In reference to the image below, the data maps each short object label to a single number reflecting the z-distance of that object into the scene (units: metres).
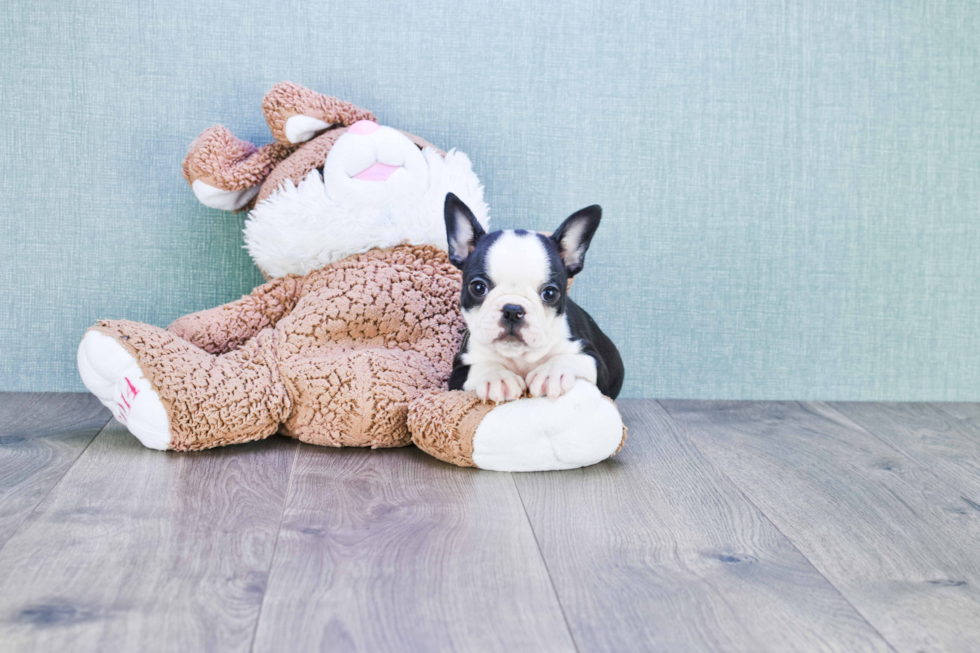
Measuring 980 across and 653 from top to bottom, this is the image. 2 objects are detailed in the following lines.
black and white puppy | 1.35
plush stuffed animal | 1.42
